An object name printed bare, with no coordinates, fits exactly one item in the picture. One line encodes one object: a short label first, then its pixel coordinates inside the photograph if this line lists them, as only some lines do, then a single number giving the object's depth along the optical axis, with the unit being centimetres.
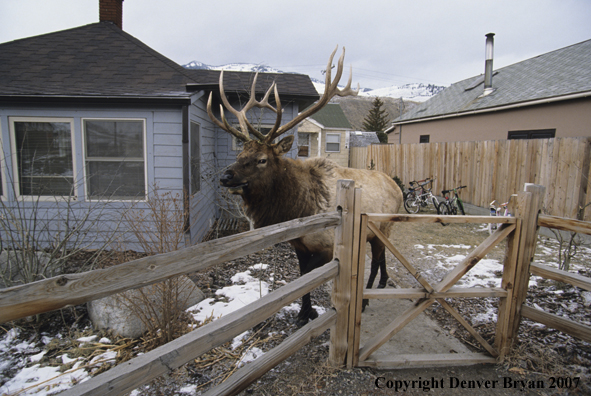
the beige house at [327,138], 2422
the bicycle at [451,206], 972
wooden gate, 272
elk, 351
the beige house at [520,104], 880
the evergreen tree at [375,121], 3897
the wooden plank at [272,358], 195
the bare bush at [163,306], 325
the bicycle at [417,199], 1119
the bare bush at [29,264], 369
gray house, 615
